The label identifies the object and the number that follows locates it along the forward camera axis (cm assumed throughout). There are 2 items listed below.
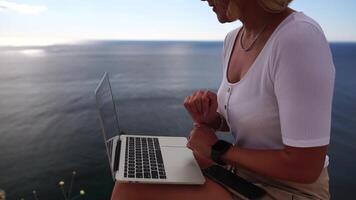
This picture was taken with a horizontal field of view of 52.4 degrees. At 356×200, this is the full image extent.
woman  83
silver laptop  108
